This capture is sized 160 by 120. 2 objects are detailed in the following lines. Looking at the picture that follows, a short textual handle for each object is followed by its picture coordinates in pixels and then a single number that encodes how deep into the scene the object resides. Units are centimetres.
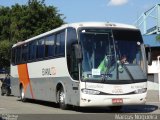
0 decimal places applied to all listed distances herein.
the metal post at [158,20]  3944
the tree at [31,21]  5144
